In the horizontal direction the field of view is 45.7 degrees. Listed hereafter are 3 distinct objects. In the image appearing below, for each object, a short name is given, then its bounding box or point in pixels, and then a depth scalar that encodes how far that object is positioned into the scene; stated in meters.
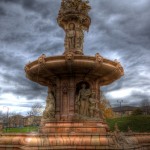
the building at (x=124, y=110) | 59.43
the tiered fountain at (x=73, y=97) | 6.92
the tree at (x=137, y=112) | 26.19
